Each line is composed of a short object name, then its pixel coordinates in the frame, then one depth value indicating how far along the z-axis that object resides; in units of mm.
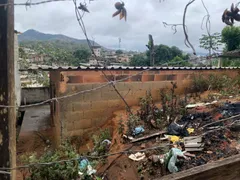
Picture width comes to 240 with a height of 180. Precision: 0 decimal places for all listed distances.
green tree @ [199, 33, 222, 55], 13956
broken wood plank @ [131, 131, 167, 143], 4648
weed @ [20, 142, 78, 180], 3115
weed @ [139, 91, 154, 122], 5547
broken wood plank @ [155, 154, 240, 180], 1101
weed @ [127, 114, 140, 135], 4981
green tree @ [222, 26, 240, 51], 12086
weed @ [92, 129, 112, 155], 4047
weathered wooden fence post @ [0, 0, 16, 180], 1307
